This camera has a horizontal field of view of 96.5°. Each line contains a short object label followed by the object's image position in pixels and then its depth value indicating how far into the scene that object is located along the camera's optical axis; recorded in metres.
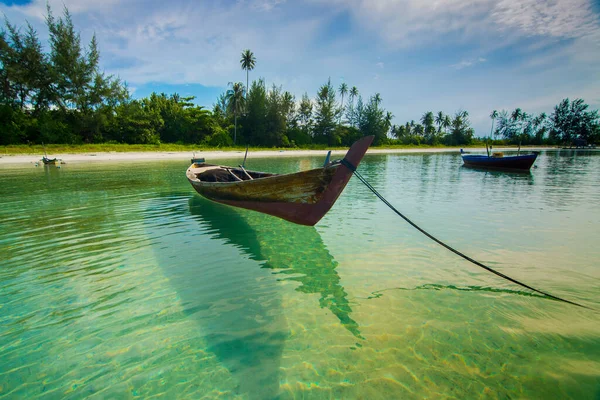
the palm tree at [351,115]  63.94
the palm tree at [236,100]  44.56
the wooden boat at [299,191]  4.55
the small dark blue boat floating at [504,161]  19.52
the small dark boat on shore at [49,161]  20.38
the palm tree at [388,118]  67.69
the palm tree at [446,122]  83.74
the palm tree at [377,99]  64.46
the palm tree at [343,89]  68.94
